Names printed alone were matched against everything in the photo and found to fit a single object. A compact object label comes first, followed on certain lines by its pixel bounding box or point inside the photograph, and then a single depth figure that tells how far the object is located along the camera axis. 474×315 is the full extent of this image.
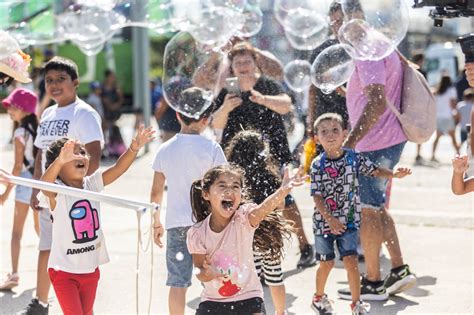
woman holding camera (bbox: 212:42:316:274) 10.41
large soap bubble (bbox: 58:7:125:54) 13.33
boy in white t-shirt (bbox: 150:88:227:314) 8.59
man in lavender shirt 10.19
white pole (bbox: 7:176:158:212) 6.42
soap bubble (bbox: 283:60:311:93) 11.23
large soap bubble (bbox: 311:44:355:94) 10.27
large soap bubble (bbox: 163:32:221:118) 10.37
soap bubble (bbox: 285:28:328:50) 11.57
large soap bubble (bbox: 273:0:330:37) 11.82
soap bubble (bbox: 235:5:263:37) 11.77
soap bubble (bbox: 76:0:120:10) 12.35
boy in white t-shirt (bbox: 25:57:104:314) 9.32
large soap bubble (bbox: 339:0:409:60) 10.05
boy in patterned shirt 9.37
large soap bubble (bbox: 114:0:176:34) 12.67
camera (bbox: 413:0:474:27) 9.17
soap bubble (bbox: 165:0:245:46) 11.45
